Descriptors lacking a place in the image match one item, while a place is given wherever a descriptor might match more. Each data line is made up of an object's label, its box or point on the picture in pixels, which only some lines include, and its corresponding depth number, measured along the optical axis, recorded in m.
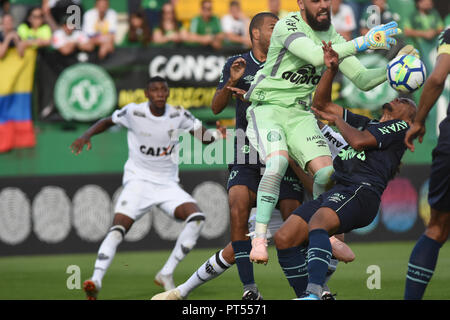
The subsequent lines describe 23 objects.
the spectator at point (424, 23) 16.20
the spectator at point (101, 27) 15.06
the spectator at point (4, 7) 14.93
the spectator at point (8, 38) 14.75
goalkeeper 7.47
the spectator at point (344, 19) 15.74
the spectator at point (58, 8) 15.01
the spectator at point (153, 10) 15.52
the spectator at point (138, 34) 15.21
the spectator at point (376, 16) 15.85
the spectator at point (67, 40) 14.94
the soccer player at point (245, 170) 8.34
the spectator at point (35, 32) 14.89
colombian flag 14.84
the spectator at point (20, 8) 15.01
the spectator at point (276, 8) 15.56
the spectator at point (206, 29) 15.48
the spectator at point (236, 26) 15.58
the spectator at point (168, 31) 15.30
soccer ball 7.45
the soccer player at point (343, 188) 6.90
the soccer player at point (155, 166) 10.70
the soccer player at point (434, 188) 6.63
